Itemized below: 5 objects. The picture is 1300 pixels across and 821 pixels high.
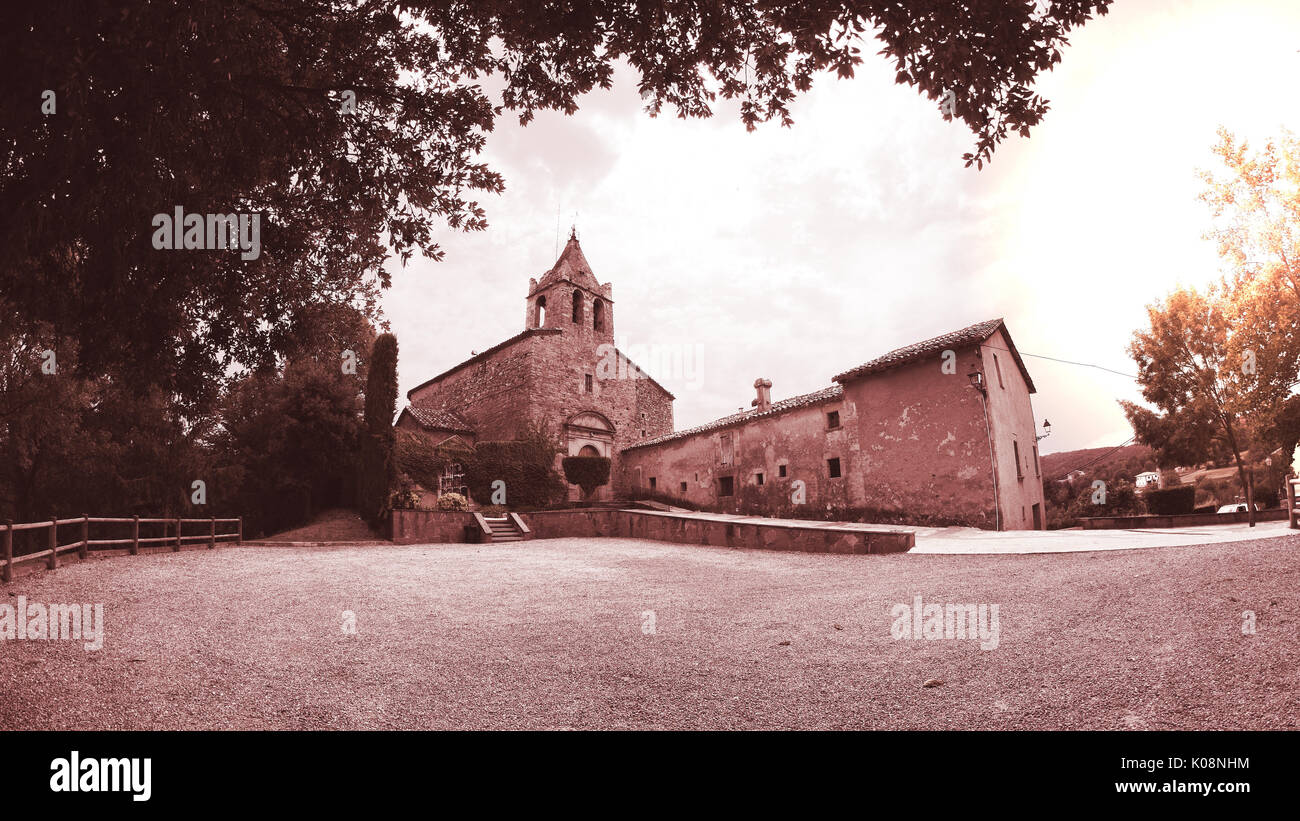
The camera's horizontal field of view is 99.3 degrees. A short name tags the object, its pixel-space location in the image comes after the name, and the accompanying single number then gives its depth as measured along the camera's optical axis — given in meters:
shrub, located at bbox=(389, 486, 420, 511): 17.95
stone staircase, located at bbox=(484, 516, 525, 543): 17.25
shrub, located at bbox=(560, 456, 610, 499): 26.28
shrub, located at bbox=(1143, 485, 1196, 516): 21.52
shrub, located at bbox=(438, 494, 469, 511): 18.77
